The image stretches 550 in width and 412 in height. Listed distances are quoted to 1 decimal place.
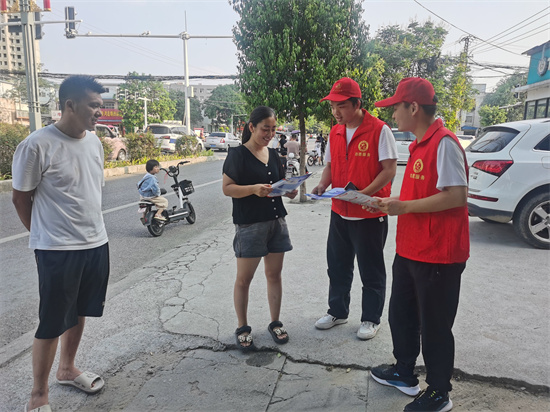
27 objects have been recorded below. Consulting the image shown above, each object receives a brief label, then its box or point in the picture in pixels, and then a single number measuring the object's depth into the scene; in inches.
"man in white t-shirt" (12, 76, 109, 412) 89.6
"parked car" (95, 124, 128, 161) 663.3
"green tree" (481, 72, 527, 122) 2033.7
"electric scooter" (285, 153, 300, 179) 521.6
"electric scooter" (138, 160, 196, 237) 266.8
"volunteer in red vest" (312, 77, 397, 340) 119.7
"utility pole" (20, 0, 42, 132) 485.5
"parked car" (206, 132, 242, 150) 1245.1
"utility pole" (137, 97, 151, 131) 1637.6
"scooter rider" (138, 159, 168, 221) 268.7
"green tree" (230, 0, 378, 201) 320.8
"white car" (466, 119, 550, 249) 217.8
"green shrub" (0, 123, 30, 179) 454.9
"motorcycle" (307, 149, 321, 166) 838.5
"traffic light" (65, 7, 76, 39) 630.5
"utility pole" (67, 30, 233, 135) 703.1
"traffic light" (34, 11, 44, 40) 485.7
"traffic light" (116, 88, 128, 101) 1754.7
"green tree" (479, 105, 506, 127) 1946.4
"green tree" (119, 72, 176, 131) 1736.0
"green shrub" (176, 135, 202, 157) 871.1
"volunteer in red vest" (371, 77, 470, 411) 85.0
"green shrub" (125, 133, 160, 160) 676.7
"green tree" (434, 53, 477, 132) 907.4
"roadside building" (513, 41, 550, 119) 836.0
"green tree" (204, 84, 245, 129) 3255.4
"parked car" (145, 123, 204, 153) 959.0
